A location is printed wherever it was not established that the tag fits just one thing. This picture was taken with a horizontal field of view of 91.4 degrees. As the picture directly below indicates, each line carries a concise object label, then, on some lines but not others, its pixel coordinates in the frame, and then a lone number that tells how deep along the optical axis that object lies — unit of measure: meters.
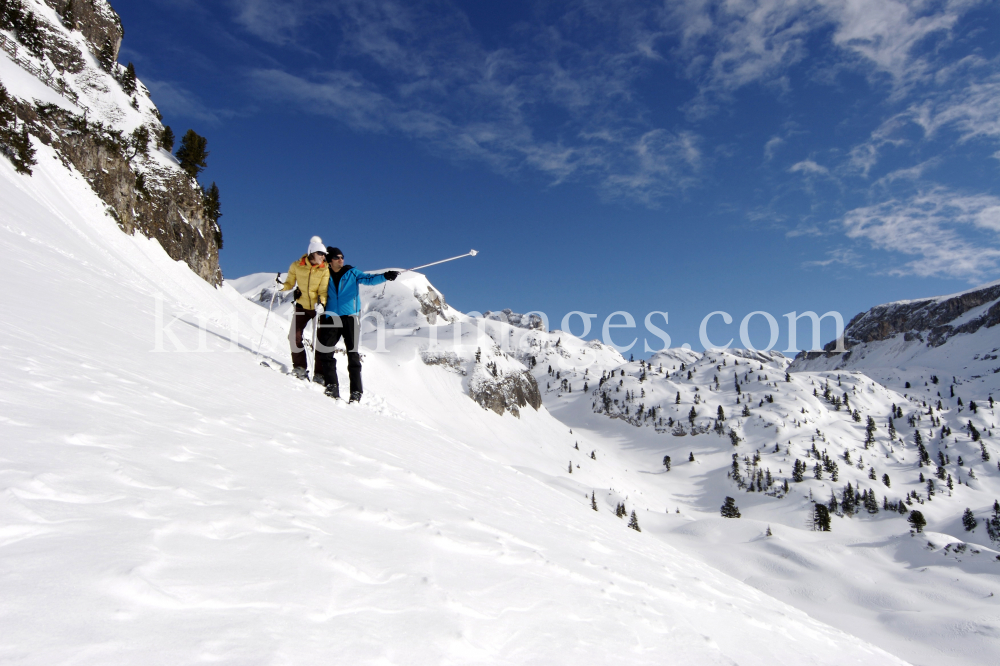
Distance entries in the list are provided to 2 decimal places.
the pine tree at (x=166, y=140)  47.89
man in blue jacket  12.13
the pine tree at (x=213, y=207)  47.47
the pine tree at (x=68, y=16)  48.00
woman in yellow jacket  12.17
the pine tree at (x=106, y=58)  48.75
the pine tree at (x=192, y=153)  48.56
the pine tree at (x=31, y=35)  40.06
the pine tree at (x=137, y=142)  41.88
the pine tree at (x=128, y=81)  49.82
